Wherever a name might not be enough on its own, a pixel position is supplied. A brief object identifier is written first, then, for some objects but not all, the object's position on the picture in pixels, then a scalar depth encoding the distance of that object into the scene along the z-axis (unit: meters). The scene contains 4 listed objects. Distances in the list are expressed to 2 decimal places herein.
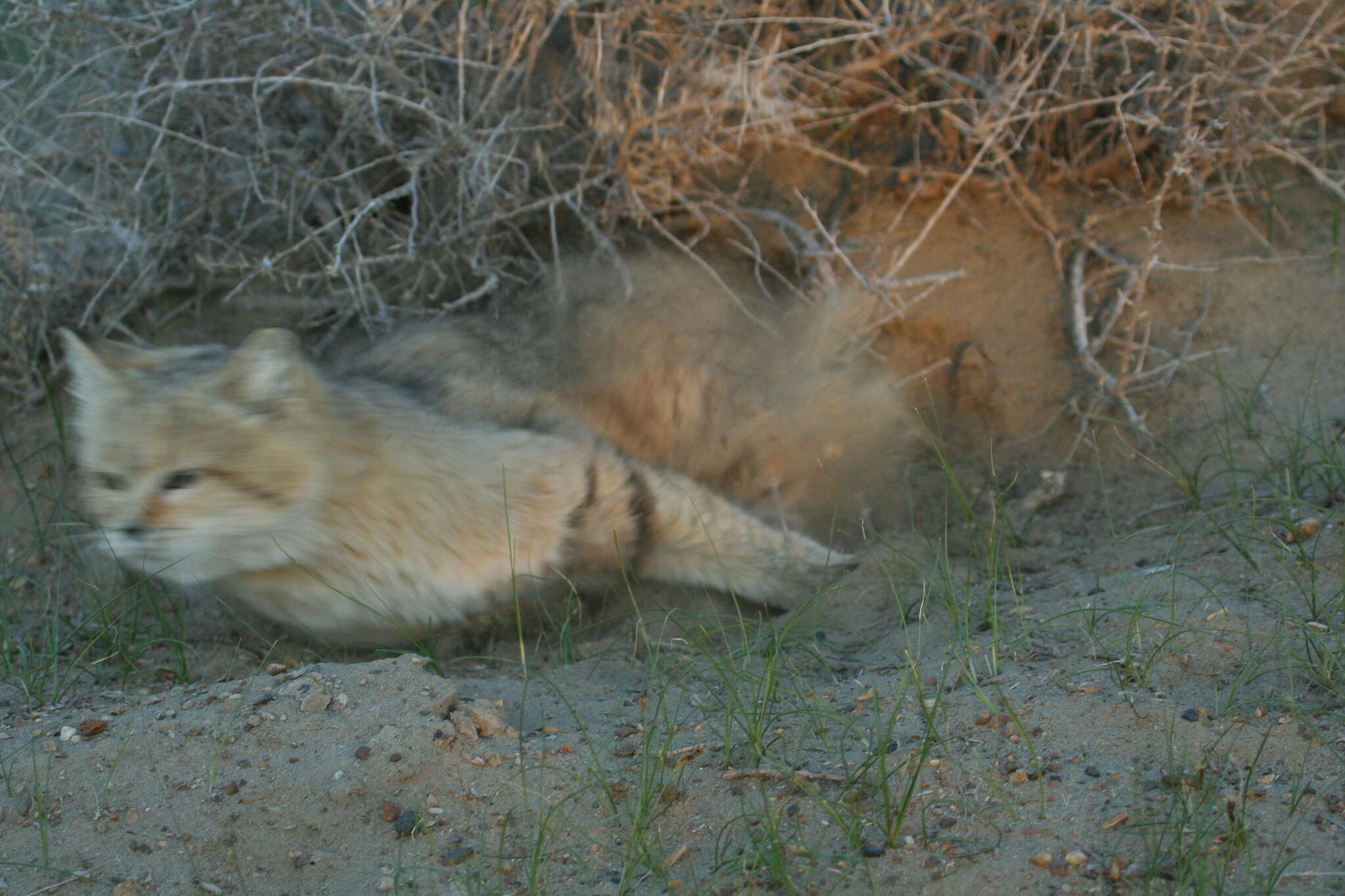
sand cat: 5.70
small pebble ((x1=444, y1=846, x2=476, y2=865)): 4.32
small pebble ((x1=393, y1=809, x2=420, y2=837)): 4.54
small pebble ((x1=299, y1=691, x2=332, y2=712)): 5.20
